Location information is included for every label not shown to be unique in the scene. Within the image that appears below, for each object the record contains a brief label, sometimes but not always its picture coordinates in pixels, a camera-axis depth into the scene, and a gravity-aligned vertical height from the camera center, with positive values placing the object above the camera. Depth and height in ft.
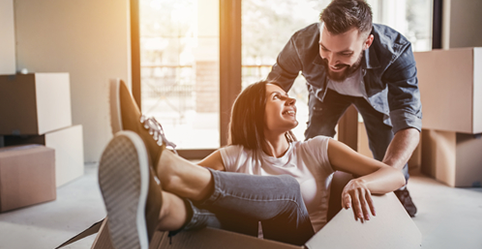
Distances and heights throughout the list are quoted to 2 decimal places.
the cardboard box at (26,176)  7.07 -1.58
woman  3.76 -0.82
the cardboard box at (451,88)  8.20 -0.07
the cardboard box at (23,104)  7.92 -0.30
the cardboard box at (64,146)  8.29 -1.29
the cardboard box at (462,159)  8.58 -1.60
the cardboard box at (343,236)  3.20 -1.27
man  4.95 +0.15
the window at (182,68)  10.88 +0.54
